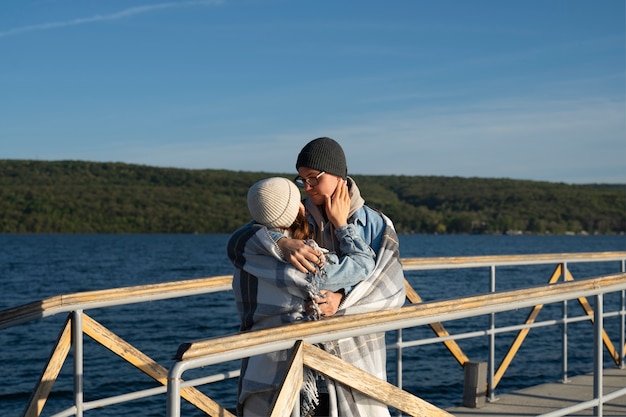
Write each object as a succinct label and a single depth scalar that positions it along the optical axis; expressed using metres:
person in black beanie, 2.36
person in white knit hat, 2.34
